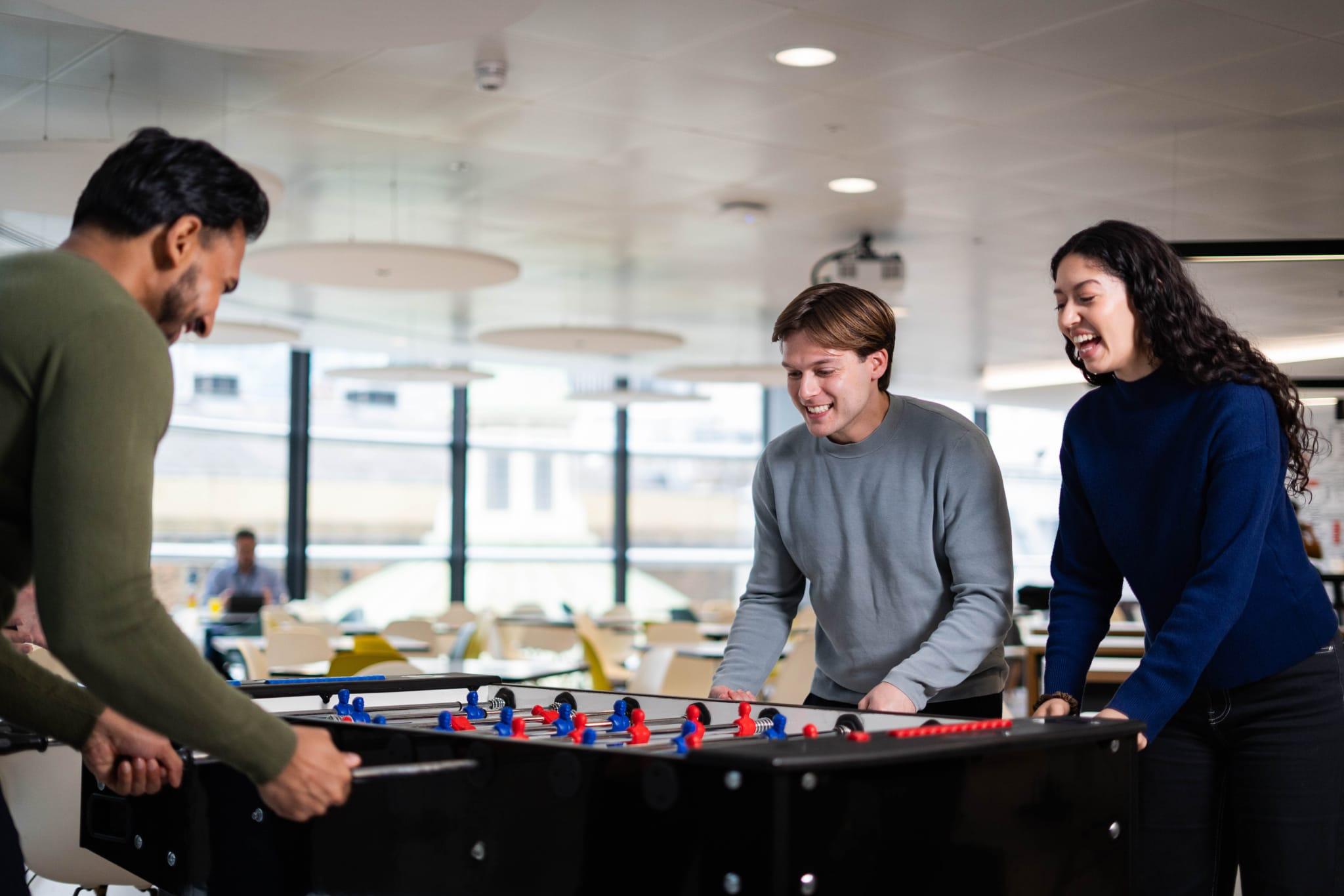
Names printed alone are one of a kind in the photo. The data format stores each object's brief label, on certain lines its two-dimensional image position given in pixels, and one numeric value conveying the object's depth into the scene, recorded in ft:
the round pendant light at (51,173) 16.40
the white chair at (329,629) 31.20
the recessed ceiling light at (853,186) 24.39
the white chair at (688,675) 23.32
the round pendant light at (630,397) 41.24
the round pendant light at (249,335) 31.65
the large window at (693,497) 55.47
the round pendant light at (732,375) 37.68
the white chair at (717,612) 41.16
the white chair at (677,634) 32.68
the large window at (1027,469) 60.64
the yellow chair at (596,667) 27.32
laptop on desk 36.32
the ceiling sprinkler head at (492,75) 18.40
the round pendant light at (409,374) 36.52
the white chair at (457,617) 38.63
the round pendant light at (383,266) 21.89
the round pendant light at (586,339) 31.22
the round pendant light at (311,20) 12.75
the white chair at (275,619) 31.91
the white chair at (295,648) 24.75
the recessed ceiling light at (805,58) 18.02
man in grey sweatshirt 9.23
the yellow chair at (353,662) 19.07
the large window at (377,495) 46.93
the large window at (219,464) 42.39
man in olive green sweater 5.40
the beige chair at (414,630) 30.19
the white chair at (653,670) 24.11
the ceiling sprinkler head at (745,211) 26.10
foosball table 5.76
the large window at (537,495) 50.96
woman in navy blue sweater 7.68
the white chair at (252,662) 23.44
